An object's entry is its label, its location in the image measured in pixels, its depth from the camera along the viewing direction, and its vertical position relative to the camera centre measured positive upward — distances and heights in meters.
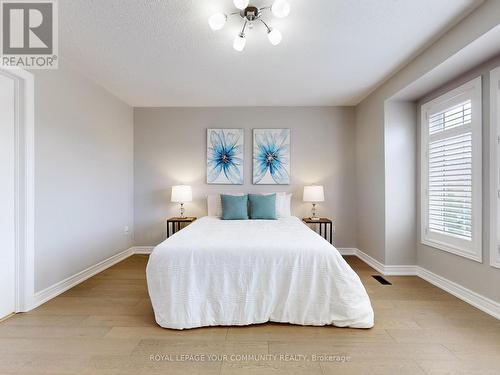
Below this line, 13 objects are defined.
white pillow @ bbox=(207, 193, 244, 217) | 4.00 -0.28
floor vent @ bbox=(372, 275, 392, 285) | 3.00 -1.13
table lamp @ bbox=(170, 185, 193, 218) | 3.99 -0.11
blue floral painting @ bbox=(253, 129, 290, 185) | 4.27 +0.51
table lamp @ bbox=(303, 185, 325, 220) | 3.98 -0.11
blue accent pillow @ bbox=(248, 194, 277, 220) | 3.72 -0.29
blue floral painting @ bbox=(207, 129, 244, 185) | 4.29 +0.53
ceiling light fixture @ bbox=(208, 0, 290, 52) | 1.75 +1.25
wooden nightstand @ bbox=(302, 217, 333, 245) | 3.93 -0.63
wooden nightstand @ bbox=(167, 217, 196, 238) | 3.96 -0.59
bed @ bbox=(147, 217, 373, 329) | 2.02 -0.80
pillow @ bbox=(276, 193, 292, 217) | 3.93 -0.28
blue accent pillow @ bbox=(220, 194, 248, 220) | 3.69 -0.29
